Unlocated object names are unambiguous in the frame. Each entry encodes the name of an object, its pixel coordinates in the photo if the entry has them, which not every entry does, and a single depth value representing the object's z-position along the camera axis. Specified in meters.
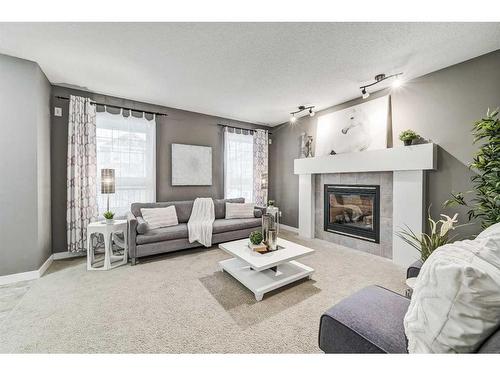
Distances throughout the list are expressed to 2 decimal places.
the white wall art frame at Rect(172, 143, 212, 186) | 3.93
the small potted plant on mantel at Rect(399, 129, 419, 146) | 2.67
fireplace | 3.19
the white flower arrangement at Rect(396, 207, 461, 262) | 1.78
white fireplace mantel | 2.60
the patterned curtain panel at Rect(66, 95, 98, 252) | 2.99
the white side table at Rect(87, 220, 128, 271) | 2.61
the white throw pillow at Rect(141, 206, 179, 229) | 3.10
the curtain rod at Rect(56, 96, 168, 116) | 2.97
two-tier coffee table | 1.99
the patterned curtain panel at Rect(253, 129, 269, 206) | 4.88
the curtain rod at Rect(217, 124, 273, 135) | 4.49
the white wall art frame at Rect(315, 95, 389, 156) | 3.08
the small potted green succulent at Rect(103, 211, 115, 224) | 2.73
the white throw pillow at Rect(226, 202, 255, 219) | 3.92
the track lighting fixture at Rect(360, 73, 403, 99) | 2.63
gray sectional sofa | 2.74
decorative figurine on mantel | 4.25
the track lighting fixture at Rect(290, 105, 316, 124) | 3.81
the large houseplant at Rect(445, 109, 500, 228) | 1.72
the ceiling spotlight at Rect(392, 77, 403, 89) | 2.76
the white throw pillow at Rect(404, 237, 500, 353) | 0.68
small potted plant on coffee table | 2.29
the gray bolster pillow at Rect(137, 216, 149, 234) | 2.74
